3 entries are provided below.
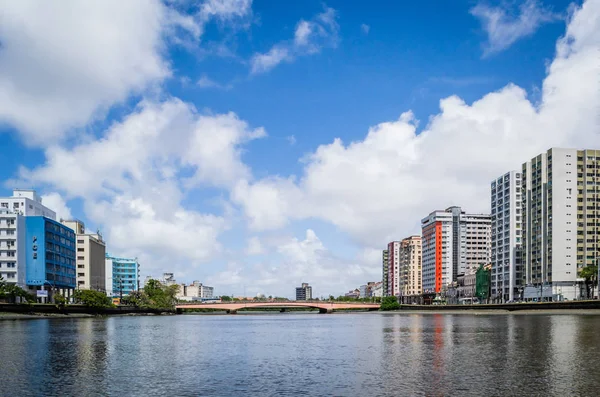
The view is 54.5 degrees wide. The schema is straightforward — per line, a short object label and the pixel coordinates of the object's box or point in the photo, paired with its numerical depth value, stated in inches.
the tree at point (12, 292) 6540.4
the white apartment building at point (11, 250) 7431.1
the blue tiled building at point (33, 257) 7746.1
